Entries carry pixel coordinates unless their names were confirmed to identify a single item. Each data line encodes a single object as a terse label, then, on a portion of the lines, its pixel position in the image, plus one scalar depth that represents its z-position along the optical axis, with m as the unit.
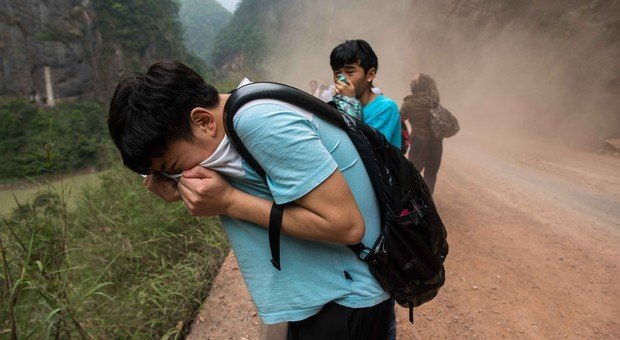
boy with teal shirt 1.85
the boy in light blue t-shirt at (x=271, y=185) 0.74
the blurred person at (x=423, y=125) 3.81
